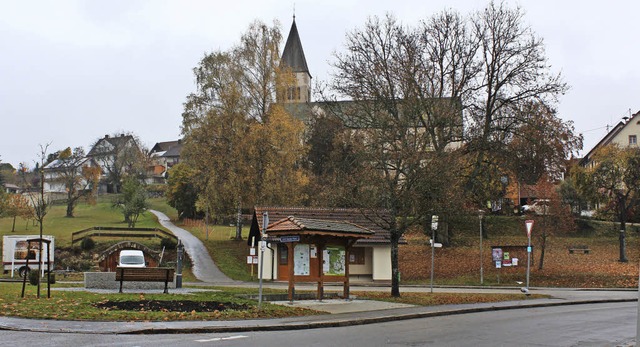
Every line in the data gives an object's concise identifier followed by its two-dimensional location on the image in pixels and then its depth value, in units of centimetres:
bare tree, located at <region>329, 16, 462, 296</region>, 3284
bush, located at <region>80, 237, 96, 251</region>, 4714
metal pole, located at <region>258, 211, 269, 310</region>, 1816
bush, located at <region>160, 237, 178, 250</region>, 4847
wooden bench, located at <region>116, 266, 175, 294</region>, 2277
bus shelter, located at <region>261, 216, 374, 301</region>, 2186
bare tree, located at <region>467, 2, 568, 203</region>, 4422
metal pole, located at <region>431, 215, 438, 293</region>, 2713
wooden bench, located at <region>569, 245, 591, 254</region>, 4631
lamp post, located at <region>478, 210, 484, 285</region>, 3481
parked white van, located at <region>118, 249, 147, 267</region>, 3662
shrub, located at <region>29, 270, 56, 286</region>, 2634
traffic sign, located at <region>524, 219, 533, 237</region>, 2548
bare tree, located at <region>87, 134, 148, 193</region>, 11006
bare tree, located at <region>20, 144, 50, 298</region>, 2436
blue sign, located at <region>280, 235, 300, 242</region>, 2153
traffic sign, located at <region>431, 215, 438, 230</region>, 2712
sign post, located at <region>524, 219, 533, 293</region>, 2548
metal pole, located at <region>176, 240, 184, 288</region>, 2777
